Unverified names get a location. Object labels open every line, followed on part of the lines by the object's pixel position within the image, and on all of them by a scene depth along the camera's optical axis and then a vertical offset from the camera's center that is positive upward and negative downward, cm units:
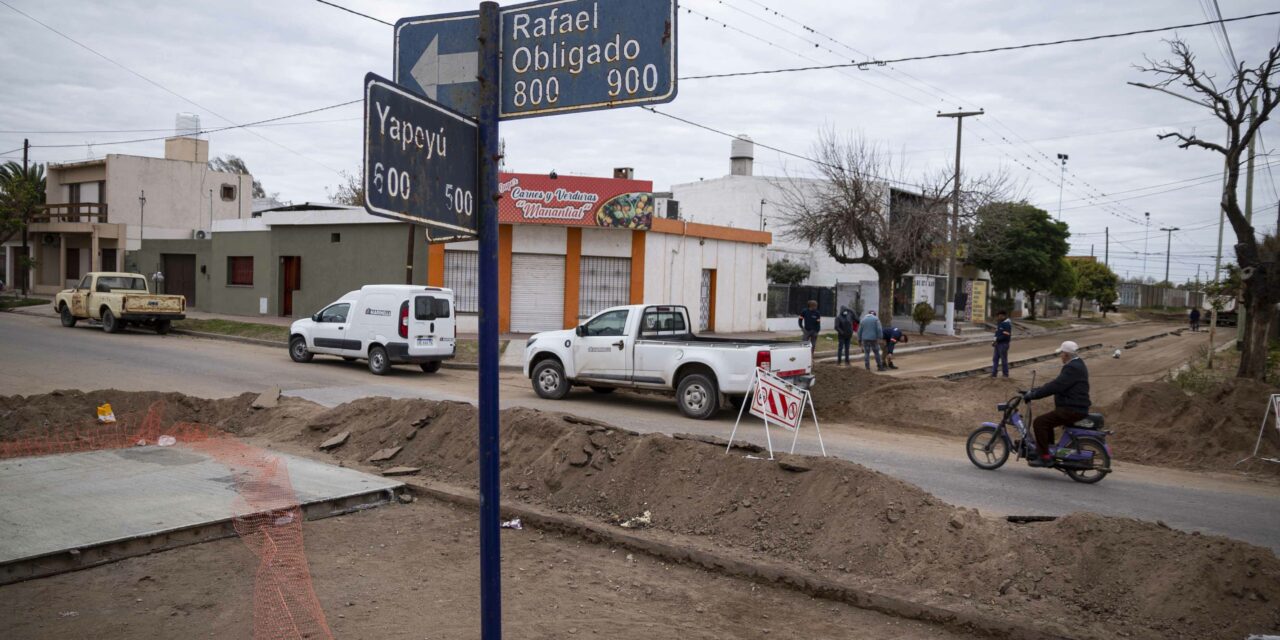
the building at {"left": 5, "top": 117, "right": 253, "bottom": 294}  4416 +390
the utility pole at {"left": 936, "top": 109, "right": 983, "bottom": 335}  3356 +311
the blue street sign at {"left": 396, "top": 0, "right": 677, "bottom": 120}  315 +88
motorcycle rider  1008 -113
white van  1903 -95
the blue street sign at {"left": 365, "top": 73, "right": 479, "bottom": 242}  266 +41
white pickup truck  1389 -113
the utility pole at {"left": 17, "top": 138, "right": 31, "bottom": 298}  4299 +137
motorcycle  1009 -173
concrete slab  594 -187
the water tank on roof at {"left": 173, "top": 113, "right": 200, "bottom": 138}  5153 +958
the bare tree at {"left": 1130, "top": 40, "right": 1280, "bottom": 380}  1571 +175
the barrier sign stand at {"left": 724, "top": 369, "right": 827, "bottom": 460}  974 -120
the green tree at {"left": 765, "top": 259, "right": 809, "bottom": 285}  4038 +113
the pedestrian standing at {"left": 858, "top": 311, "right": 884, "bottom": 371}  2269 -88
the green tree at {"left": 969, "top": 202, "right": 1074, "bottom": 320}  5238 +297
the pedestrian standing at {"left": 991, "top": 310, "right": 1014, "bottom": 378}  2001 -91
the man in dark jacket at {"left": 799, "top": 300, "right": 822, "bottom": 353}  2284 -63
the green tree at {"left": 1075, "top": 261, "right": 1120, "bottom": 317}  7031 +186
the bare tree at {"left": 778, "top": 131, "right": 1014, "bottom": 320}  3231 +300
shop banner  2770 +293
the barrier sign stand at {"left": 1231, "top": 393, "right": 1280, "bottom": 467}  1120 -143
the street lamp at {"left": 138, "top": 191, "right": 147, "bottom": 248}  4489 +353
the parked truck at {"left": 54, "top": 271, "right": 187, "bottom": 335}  2634 -78
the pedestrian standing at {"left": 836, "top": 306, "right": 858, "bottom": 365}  2338 -83
